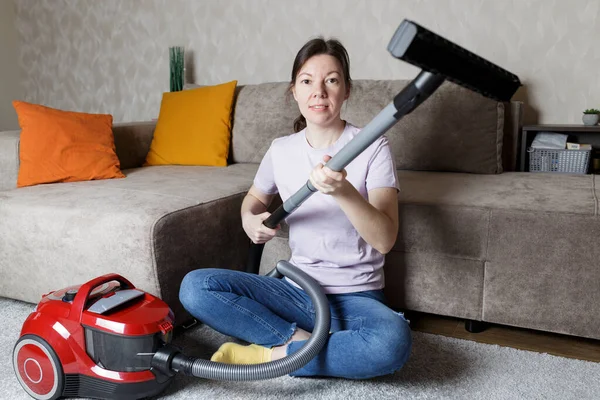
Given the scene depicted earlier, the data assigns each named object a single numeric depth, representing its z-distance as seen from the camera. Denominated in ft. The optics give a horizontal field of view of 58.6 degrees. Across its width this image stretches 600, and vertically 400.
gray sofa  5.01
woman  4.21
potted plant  7.54
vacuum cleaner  3.90
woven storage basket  7.45
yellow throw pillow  8.41
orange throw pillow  6.88
